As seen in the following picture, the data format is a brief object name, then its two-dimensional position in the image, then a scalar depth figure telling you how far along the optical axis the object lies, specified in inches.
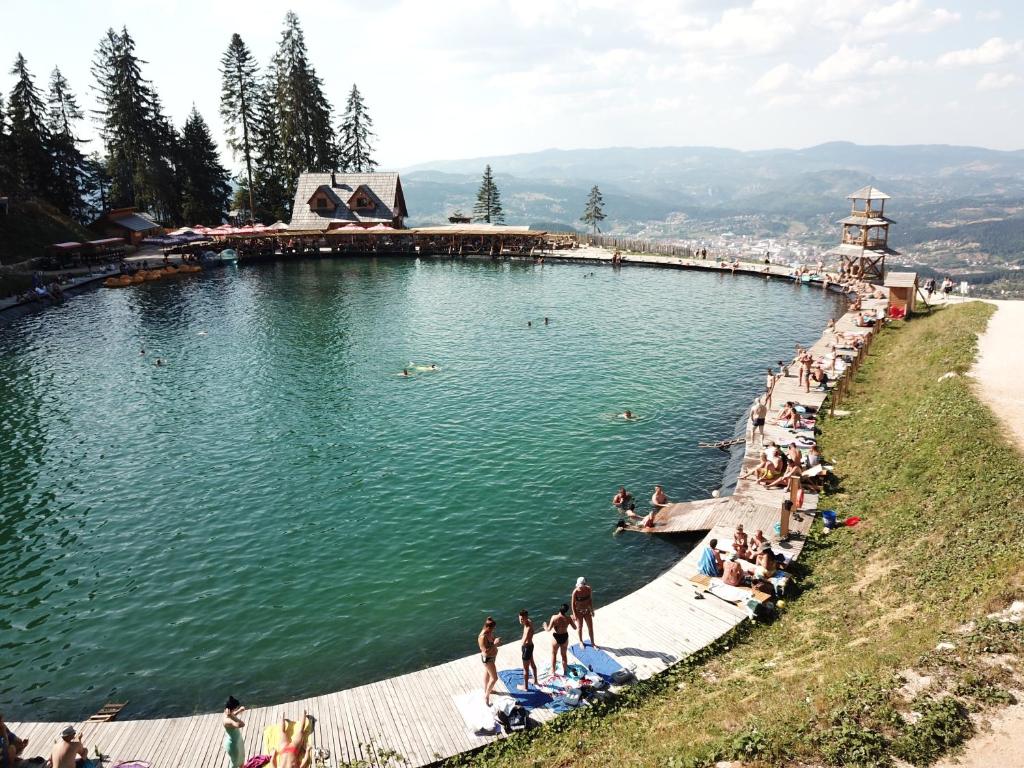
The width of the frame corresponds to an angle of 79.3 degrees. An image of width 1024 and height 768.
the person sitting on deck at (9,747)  486.3
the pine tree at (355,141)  4128.4
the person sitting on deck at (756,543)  758.5
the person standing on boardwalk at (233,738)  478.0
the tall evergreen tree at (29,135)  3107.8
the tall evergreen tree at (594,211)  4294.3
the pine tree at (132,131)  3307.1
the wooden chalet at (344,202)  3508.9
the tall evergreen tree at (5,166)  2682.1
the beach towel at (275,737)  466.3
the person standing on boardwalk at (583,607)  608.4
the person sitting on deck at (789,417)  1142.3
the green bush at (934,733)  401.1
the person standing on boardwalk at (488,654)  541.3
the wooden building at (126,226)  3248.0
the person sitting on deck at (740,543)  757.3
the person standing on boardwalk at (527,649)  553.9
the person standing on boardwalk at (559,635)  573.0
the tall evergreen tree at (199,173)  3663.9
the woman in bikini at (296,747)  453.3
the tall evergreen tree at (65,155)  3321.9
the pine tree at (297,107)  3659.0
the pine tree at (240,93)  3622.0
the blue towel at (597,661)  571.5
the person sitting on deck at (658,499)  938.7
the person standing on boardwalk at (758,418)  1105.4
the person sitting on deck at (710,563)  735.7
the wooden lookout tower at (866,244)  2364.7
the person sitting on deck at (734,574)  698.8
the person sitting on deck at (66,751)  461.1
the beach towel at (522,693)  545.0
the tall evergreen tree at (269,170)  3752.5
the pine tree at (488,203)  4397.1
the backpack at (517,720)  512.7
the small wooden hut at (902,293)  1828.2
